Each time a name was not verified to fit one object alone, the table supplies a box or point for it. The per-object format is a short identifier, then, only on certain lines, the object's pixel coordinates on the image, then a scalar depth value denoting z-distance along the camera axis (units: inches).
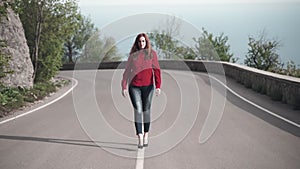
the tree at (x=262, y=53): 1441.9
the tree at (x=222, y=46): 1930.4
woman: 278.8
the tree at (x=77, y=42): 2340.1
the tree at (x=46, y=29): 797.2
